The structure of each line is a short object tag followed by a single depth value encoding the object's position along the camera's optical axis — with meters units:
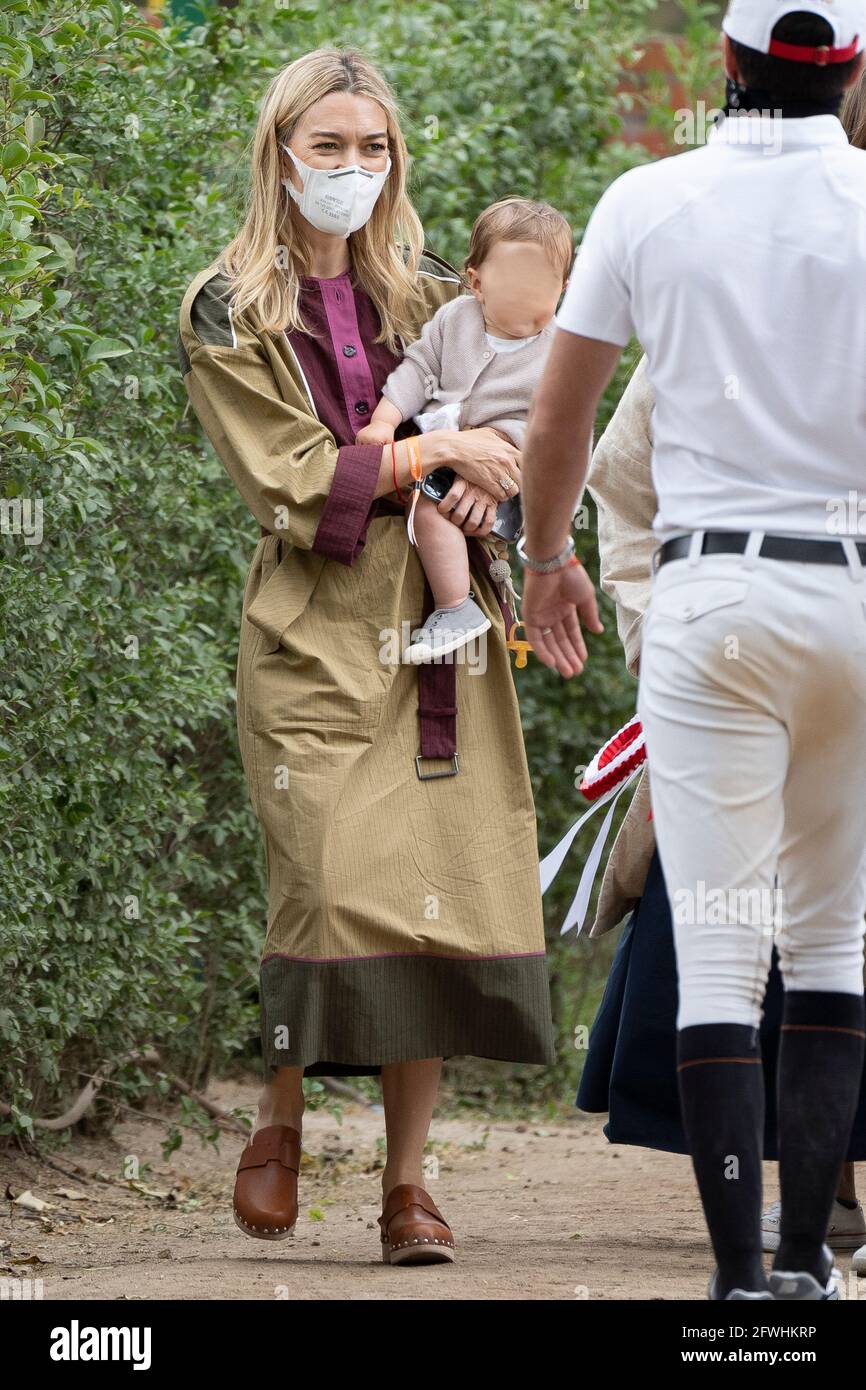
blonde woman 7.05
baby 7.34
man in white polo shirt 4.70
